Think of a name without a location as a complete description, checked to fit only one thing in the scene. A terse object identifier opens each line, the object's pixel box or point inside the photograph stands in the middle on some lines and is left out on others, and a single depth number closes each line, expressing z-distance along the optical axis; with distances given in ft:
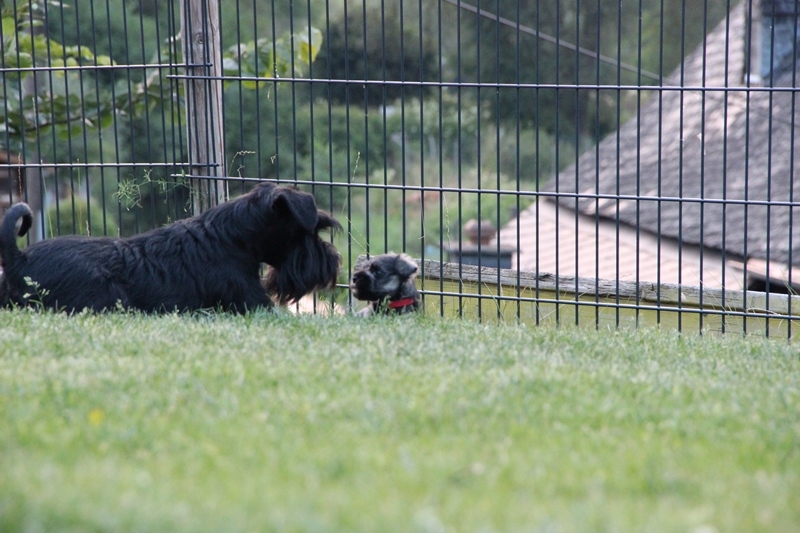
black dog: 40.86
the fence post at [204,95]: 49.32
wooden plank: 46.16
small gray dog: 47.73
